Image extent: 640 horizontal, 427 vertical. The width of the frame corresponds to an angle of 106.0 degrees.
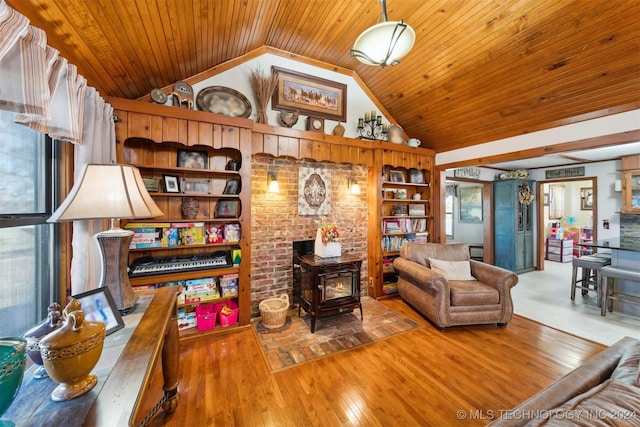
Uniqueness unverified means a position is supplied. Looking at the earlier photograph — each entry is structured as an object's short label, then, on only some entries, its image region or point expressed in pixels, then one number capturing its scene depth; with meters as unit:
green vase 0.60
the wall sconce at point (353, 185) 3.62
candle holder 3.62
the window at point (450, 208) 6.73
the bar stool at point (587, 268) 3.36
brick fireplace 3.05
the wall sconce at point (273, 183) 3.00
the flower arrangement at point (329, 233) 2.90
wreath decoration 5.20
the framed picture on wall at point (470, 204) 6.05
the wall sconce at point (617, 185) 4.27
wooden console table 0.68
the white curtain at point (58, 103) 0.97
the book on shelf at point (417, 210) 4.05
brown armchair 2.69
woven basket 2.72
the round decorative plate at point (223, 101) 2.74
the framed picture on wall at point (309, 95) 3.15
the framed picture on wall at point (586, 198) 6.70
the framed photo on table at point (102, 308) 1.12
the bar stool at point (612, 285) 2.96
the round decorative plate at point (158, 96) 2.36
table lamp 1.14
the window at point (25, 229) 1.26
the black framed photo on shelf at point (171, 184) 2.50
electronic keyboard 2.30
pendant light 1.70
